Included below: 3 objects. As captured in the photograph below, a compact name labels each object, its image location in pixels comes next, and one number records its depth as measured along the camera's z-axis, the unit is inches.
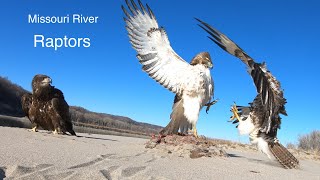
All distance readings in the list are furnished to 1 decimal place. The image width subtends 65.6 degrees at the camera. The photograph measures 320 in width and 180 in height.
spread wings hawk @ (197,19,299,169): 142.1
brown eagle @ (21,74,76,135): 178.8
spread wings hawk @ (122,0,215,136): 162.1
